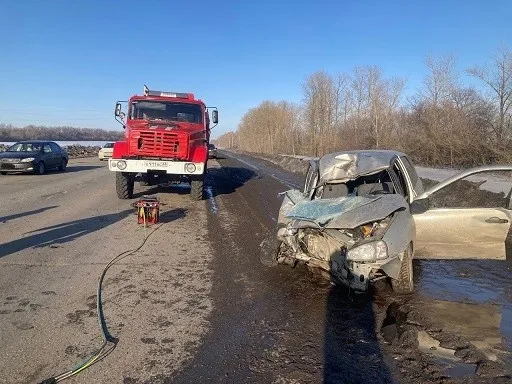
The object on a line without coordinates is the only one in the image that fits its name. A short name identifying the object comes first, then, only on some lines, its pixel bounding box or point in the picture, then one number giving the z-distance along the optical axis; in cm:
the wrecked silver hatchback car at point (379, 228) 462
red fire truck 1102
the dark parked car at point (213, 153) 3843
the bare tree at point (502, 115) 2300
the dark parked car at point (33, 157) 1889
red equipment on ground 848
